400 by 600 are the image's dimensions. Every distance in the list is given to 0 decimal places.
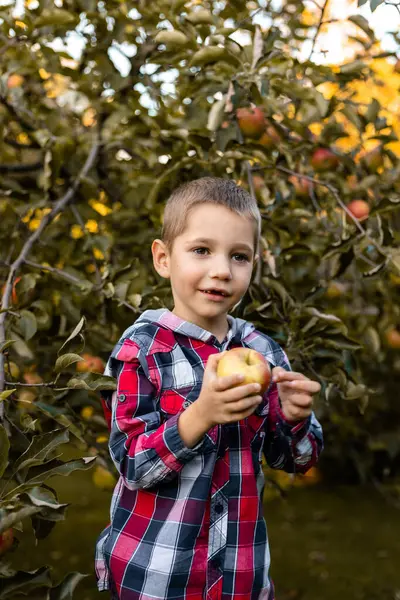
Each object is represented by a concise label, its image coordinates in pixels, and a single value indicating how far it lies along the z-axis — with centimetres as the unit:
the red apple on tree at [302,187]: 219
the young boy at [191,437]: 115
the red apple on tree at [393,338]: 315
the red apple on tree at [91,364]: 193
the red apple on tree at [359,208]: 219
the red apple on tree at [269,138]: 208
